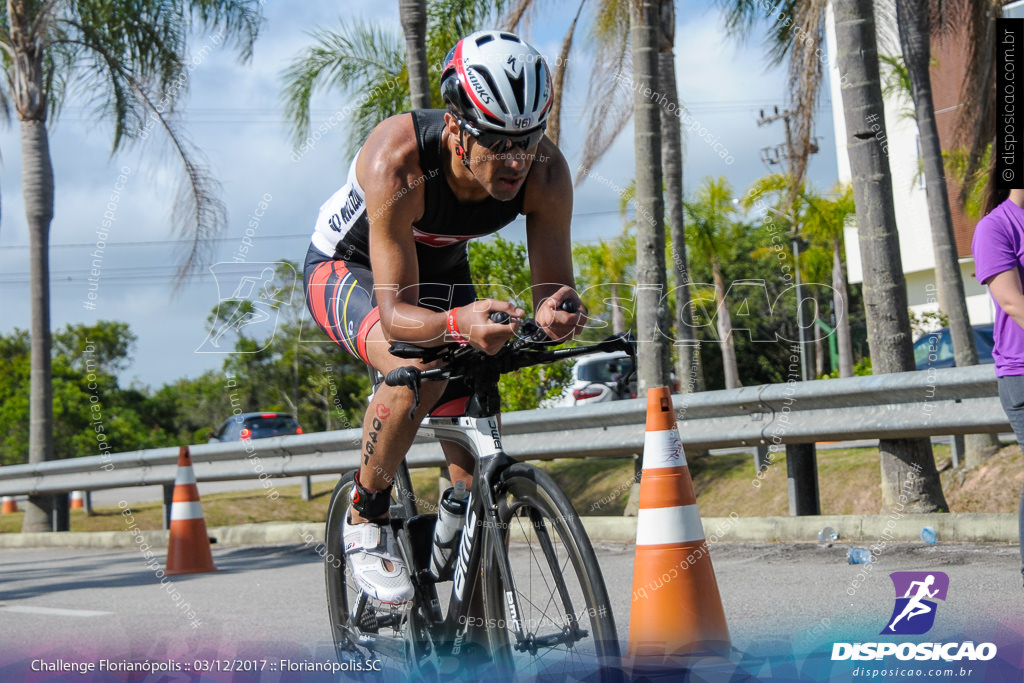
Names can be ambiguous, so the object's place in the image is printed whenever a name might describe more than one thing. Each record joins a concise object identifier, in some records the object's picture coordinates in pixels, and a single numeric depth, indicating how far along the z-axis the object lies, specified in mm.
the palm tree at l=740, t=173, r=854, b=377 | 29584
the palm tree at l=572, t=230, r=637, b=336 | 34188
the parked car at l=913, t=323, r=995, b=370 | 15002
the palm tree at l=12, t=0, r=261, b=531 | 13203
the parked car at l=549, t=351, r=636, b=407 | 18909
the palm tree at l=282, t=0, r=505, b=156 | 13531
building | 31234
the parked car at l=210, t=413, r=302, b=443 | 19125
